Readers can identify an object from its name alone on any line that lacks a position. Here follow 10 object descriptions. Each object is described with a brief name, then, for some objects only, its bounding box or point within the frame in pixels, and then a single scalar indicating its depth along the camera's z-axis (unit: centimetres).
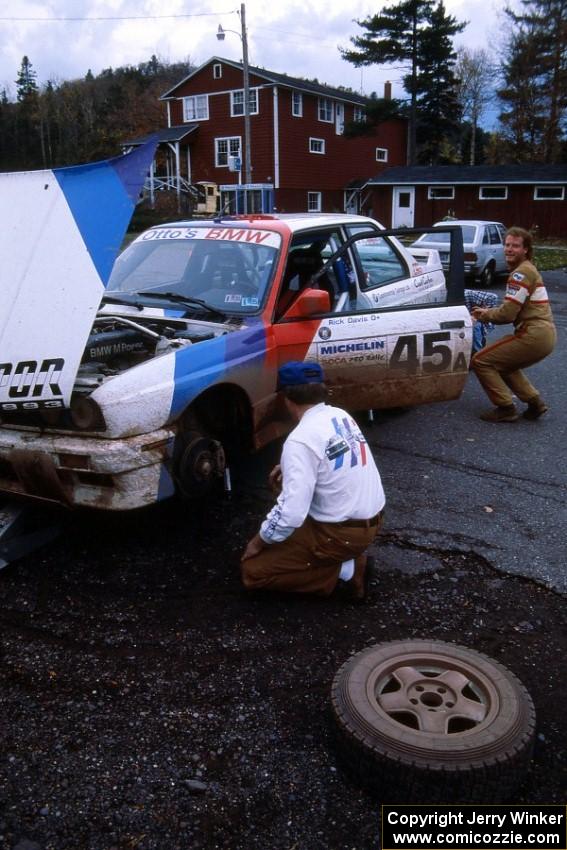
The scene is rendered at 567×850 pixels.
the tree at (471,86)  6006
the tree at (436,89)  4297
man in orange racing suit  652
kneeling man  346
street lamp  2703
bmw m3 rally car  371
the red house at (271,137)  3803
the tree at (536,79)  4362
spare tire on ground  241
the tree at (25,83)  6080
